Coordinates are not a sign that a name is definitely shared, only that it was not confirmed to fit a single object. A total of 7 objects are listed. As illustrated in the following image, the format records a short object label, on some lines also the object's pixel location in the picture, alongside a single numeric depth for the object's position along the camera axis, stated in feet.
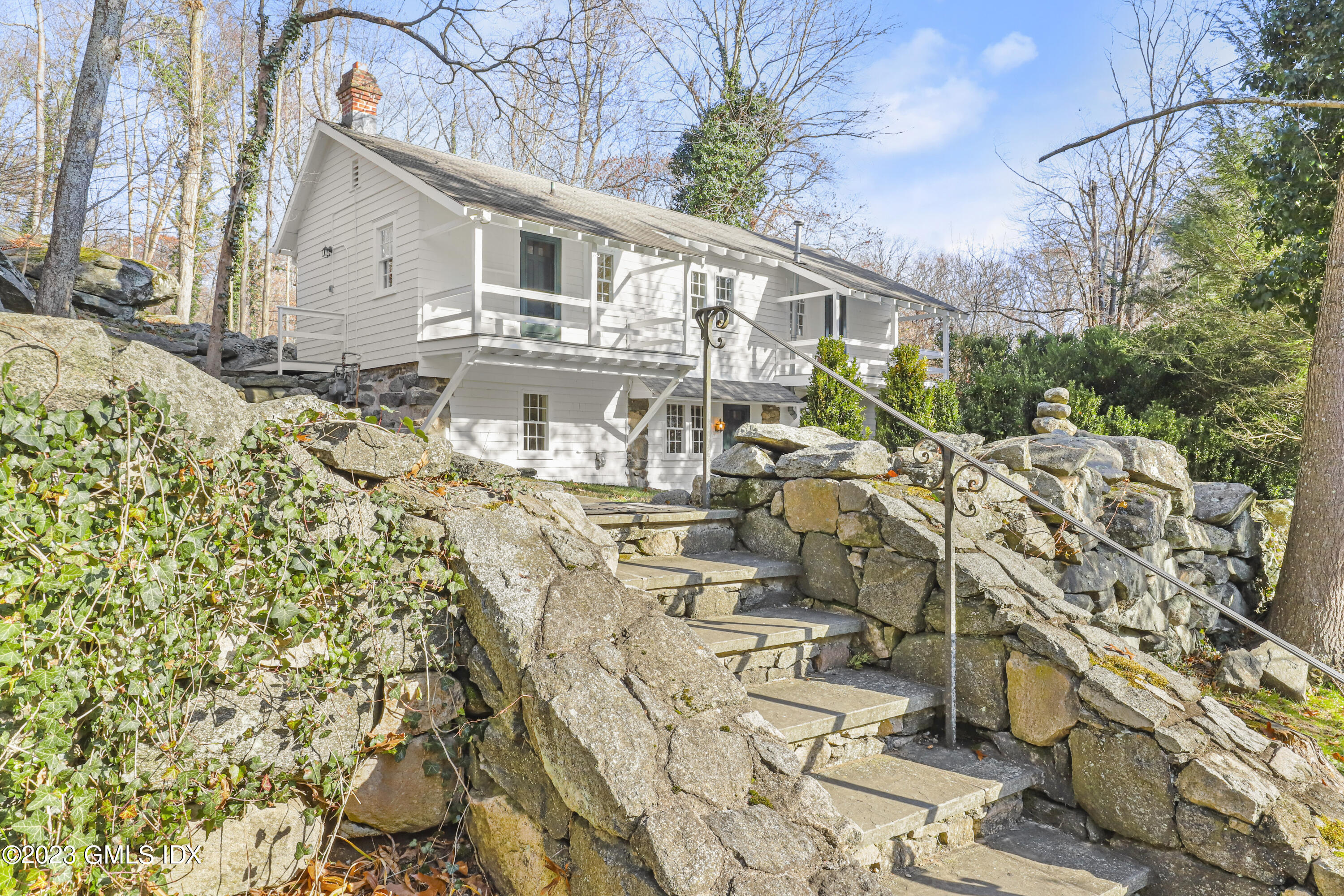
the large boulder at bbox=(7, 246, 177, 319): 43.06
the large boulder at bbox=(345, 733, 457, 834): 7.80
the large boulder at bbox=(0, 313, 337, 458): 6.56
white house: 35.17
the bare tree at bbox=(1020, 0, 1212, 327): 56.44
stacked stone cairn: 20.54
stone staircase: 8.07
